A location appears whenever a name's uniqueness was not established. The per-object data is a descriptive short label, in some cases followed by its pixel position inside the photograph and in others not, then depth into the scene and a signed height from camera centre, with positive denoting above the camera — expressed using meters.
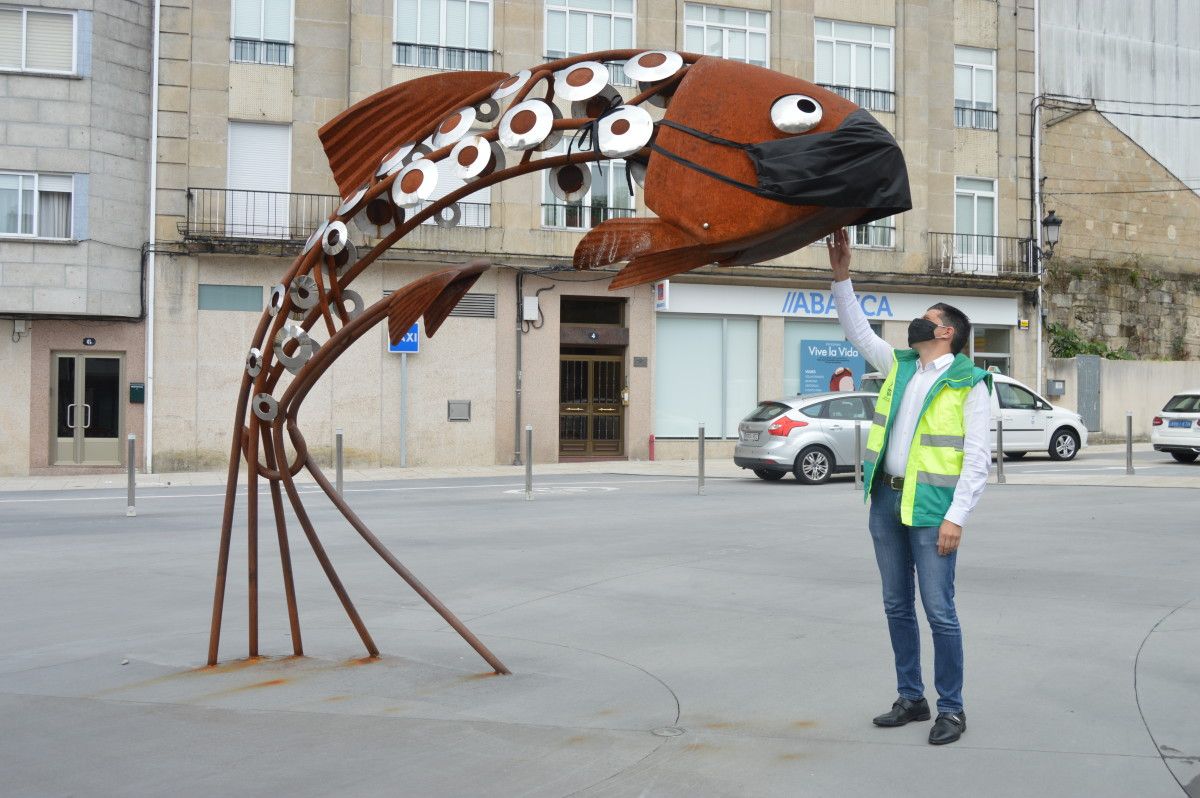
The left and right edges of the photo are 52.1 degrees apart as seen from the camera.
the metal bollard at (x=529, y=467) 16.06 -0.57
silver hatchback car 18.84 -0.14
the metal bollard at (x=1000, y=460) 18.06 -0.50
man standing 5.05 -0.23
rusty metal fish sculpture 5.02 +1.08
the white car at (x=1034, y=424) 24.62 +0.06
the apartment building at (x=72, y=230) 22.75 +3.62
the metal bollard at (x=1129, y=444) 19.23 -0.26
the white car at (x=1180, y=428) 22.28 -0.01
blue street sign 24.39 +1.61
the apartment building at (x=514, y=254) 24.22 +3.66
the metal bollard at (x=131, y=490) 14.45 -0.81
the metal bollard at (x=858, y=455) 17.28 -0.41
